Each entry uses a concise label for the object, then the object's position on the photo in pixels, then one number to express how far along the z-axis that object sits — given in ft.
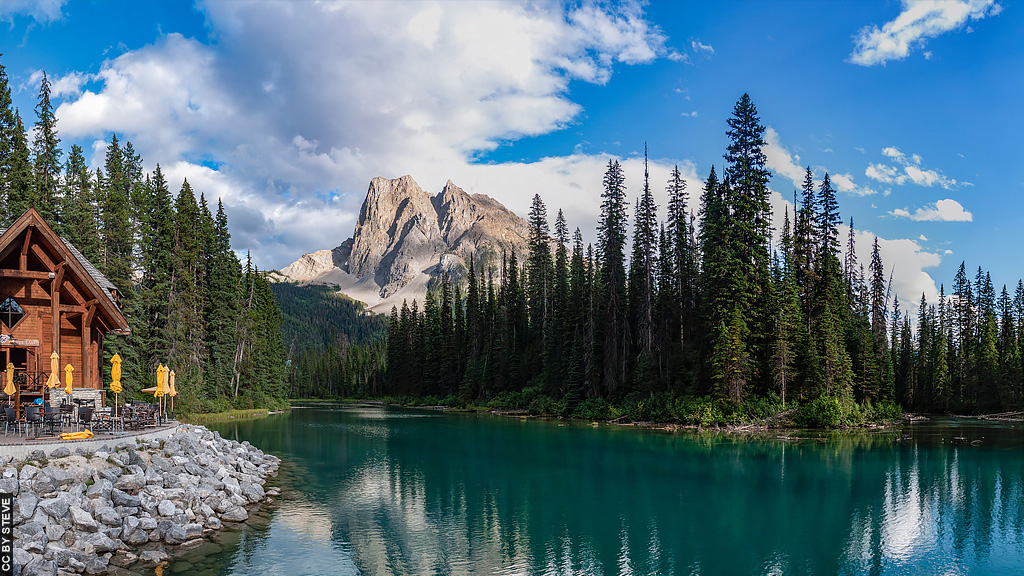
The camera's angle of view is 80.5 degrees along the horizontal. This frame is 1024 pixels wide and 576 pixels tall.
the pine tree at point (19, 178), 117.19
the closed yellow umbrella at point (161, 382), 85.20
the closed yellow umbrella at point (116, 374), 78.25
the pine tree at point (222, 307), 196.07
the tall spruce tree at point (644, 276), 194.18
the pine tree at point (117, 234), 134.31
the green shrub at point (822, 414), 157.69
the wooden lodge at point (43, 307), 77.41
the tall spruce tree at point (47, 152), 131.34
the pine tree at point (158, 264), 150.71
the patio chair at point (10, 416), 64.69
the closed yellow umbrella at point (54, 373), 67.62
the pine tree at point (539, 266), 257.14
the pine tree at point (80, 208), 126.00
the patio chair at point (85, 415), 67.26
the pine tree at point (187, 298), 160.15
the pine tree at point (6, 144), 118.11
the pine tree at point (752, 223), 168.66
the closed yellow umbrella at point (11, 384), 69.39
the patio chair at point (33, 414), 62.64
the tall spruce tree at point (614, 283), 203.72
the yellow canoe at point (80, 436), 61.77
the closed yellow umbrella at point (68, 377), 72.08
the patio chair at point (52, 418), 65.21
